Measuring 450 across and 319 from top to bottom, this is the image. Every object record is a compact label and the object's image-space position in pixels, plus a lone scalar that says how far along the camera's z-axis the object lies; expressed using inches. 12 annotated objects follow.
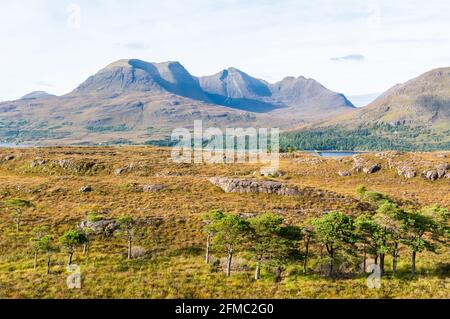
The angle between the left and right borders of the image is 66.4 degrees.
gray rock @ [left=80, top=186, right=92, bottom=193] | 3018.2
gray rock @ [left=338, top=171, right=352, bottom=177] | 4128.0
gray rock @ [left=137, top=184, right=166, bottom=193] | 3142.2
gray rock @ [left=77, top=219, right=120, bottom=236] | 2105.1
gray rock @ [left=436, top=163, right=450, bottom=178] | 3809.8
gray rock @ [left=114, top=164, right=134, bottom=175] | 4062.5
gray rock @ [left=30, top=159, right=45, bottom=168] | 4159.9
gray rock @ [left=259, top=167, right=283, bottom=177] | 4055.9
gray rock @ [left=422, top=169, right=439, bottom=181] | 3794.0
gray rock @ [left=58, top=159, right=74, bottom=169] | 4136.3
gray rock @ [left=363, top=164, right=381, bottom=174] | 4128.9
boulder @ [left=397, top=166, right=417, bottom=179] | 3919.8
